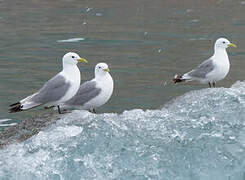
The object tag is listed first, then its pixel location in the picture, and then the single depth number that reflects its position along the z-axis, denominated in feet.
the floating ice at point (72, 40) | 127.34
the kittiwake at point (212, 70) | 69.56
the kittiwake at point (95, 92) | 60.03
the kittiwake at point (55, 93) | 57.62
